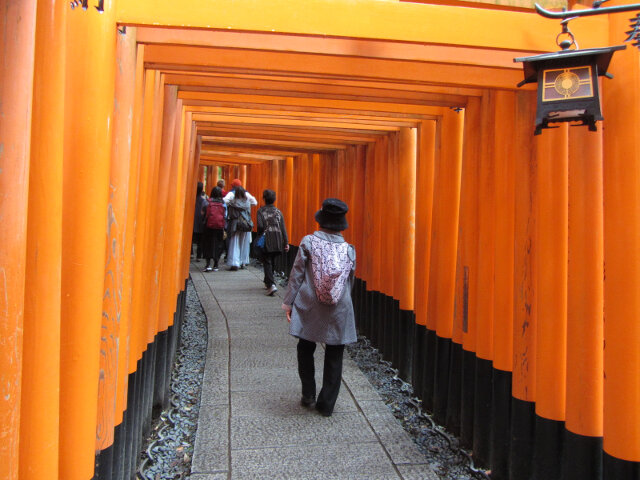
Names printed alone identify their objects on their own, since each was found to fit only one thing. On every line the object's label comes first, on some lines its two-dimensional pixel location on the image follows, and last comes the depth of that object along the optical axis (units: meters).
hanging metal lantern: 2.74
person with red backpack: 12.53
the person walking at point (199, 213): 13.62
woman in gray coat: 4.71
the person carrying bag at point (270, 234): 9.98
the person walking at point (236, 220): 11.84
